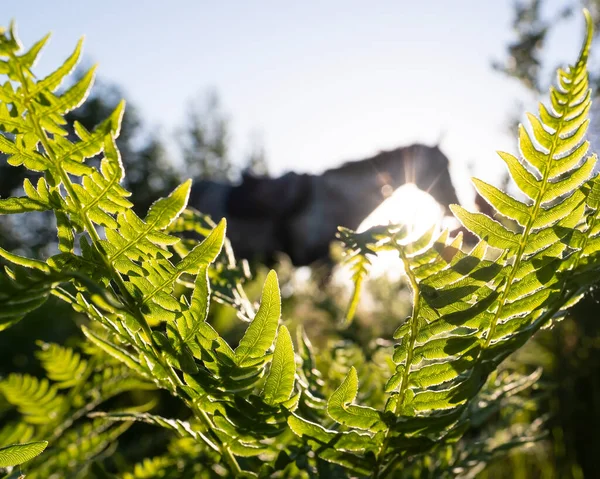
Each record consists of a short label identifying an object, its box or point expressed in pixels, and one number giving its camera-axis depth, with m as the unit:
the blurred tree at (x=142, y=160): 15.79
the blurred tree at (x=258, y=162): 14.61
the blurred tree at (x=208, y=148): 21.03
